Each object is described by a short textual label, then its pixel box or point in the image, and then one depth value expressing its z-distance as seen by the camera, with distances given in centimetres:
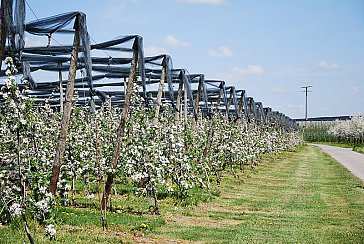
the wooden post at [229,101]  2432
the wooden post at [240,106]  2492
